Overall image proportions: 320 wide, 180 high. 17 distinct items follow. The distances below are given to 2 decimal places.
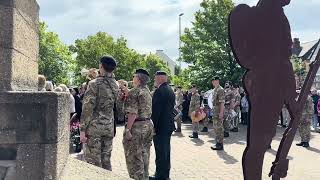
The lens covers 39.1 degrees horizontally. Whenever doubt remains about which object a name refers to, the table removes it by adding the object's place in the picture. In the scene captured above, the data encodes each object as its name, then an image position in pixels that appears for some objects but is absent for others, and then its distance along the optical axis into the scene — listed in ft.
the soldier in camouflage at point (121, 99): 25.08
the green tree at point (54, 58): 165.89
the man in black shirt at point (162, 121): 23.84
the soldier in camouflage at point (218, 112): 36.50
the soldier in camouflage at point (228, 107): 46.90
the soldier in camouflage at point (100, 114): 18.34
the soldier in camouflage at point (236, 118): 52.59
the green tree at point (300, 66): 107.76
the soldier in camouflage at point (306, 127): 40.19
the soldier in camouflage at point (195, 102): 48.16
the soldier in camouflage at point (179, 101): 52.01
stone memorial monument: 9.05
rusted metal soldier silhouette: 9.71
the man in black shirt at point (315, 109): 57.39
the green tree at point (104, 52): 161.27
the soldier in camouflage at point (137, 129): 20.45
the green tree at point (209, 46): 82.74
